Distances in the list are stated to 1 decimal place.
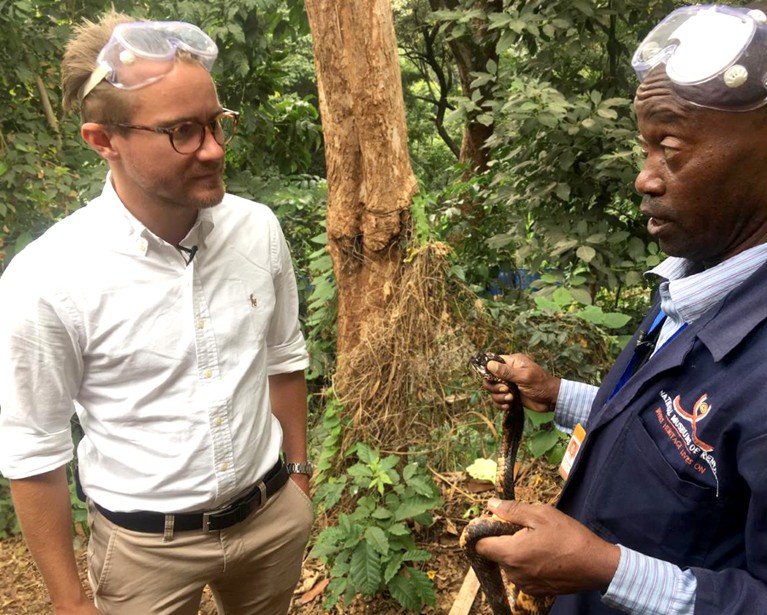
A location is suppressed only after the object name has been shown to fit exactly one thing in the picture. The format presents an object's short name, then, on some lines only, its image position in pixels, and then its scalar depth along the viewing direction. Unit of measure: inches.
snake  48.4
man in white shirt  59.4
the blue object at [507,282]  160.1
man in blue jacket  39.2
